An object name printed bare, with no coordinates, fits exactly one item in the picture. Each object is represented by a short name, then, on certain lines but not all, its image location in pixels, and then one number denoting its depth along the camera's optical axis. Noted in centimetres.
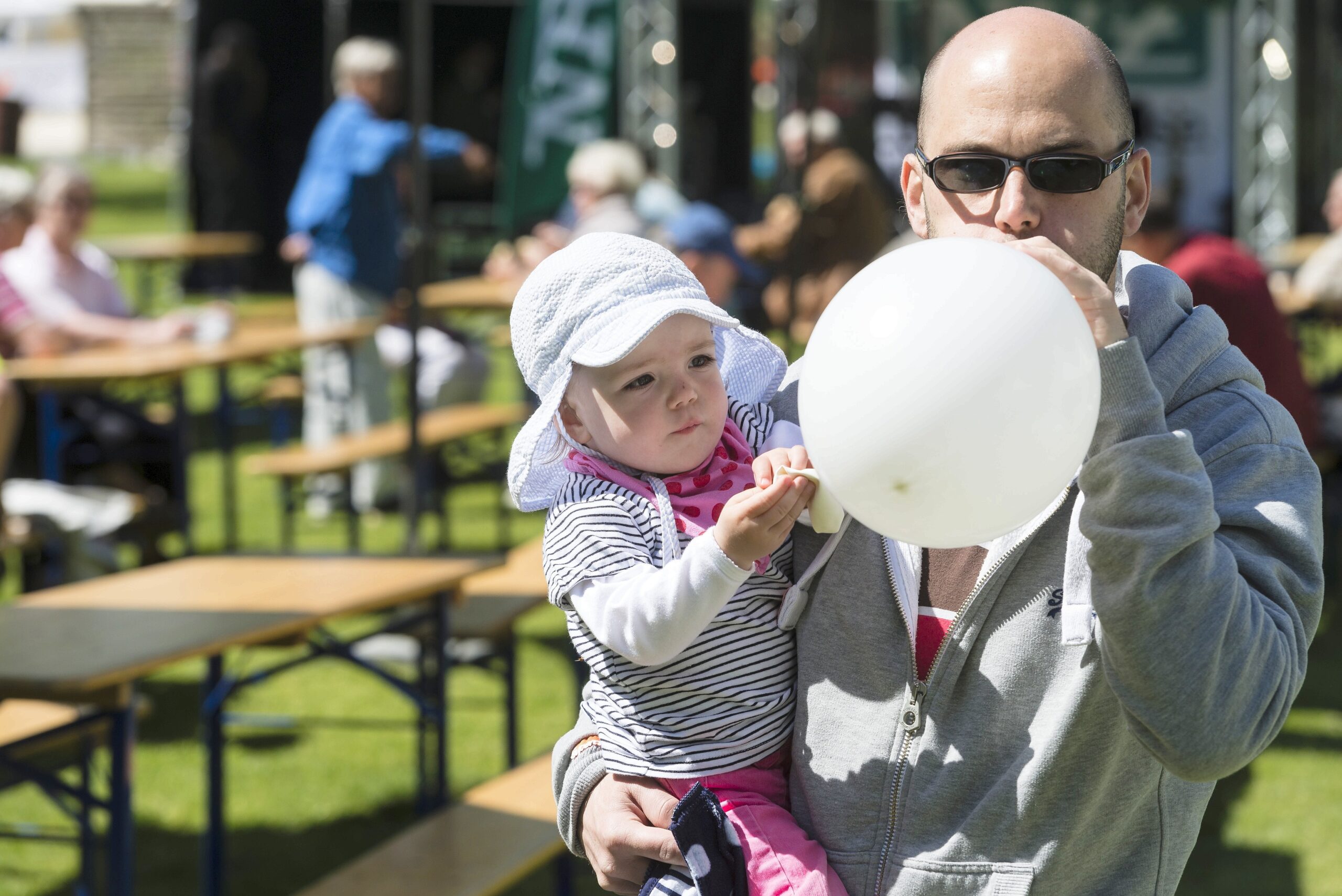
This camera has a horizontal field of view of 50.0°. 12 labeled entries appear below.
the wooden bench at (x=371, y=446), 595
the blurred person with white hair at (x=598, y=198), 711
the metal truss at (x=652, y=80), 1230
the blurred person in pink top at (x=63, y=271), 651
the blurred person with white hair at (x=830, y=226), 745
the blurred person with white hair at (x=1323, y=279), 719
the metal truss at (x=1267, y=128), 1129
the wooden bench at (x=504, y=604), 416
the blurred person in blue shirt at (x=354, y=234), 768
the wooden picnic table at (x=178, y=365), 575
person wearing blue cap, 644
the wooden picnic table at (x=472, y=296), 789
